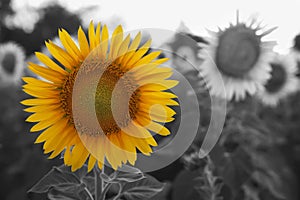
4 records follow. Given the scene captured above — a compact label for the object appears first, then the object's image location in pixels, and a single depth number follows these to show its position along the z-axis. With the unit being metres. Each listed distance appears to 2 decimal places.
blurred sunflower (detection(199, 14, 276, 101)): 1.08
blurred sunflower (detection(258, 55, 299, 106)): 1.42
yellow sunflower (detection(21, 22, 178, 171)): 0.62
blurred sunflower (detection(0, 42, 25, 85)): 1.94
